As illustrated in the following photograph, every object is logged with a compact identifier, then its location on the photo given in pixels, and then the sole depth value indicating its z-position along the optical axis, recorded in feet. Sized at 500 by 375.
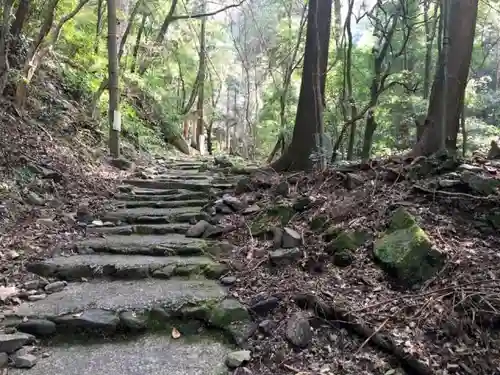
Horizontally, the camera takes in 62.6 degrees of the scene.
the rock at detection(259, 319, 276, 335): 10.11
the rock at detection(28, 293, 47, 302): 11.88
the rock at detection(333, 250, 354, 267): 11.82
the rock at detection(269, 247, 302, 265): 12.69
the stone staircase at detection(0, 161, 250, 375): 9.66
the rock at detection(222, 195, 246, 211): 18.23
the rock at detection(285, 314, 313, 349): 9.57
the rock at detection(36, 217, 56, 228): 15.87
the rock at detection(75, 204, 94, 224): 17.61
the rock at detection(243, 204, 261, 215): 17.15
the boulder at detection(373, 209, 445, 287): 10.46
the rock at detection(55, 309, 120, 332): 10.64
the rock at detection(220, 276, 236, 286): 12.61
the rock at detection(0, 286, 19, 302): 11.47
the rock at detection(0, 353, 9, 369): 9.19
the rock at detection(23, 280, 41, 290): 12.40
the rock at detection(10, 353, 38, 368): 9.35
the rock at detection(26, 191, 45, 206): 16.75
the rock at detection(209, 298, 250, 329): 10.69
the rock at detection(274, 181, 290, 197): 17.69
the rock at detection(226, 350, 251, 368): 9.27
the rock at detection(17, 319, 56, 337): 10.48
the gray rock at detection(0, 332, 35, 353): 9.66
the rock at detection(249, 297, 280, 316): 10.79
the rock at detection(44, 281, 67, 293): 12.49
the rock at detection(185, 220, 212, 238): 16.31
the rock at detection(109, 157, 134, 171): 26.18
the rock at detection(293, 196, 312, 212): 15.51
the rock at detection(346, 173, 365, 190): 15.76
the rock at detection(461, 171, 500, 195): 12.19
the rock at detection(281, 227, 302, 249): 13.34
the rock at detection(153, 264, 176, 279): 13.35
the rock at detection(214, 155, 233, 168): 31.30
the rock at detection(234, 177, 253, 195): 20.25
